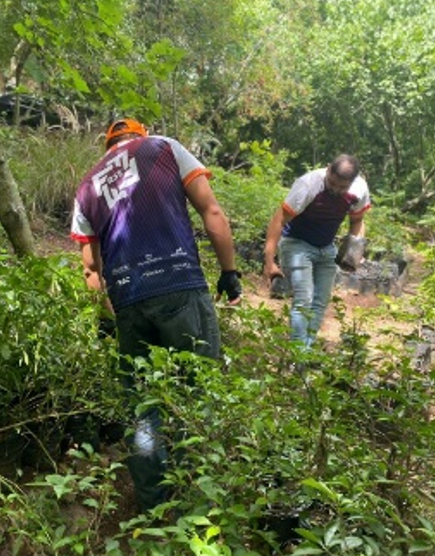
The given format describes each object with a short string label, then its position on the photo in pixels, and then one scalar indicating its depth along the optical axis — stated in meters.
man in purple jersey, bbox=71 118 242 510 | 2.54
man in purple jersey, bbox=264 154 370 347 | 4.07
